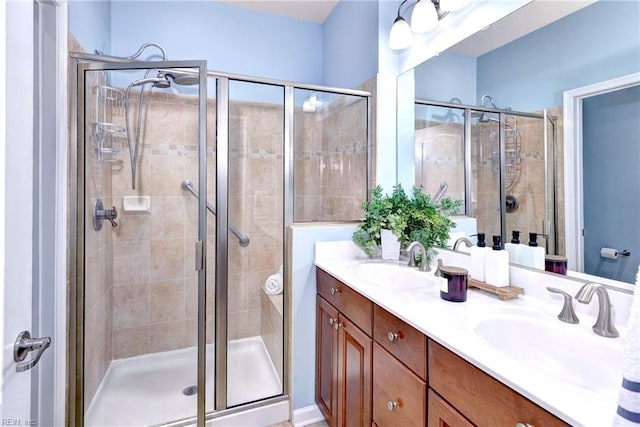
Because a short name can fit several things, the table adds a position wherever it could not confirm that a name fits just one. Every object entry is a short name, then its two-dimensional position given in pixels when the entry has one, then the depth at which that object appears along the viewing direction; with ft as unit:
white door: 2.31
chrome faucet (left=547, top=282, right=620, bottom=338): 2.75
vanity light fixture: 4.92
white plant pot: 5.58
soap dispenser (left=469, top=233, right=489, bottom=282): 4.13
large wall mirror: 3.16
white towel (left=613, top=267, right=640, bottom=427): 1.38
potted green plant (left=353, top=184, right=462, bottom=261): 5.26
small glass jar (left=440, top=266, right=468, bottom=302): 3.62
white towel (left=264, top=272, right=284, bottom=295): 6.22
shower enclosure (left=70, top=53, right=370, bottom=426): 4.91
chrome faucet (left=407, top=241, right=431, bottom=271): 4.88
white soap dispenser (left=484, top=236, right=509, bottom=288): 3.89
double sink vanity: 2.08
